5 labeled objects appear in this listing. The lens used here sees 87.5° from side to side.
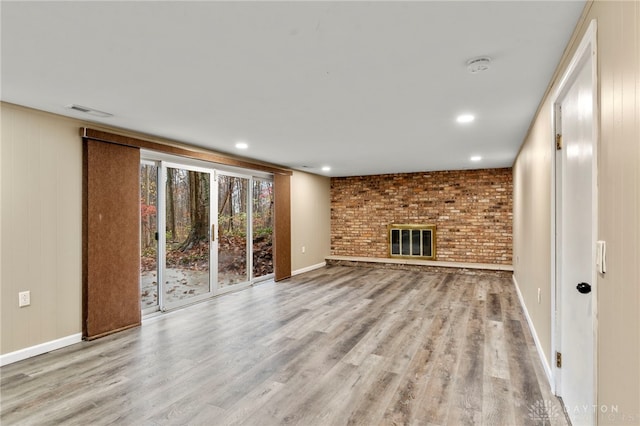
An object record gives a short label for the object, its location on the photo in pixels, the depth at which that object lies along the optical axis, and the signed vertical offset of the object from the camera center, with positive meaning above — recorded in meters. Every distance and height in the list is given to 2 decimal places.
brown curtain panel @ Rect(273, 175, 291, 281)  6.17 -0.30
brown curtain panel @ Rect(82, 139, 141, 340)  3.33 -0.29
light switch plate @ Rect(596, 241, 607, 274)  1.27 -0.19
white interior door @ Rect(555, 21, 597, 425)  1.61 -0.18
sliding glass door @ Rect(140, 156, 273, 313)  4.18 -0.31
